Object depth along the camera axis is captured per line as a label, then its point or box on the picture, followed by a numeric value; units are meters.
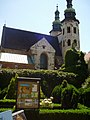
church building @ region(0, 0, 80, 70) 24.38
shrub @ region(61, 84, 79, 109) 8.85
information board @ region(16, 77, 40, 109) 7.01
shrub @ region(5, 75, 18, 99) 10.97
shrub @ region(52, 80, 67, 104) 10.99
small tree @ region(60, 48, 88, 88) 17.01
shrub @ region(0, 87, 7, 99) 11.68
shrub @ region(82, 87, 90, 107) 10.95
